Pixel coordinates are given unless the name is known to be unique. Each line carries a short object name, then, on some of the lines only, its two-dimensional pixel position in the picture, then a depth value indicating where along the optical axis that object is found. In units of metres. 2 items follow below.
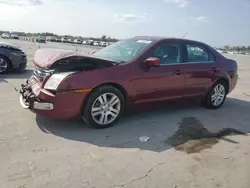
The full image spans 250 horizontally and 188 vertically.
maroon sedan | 3.09
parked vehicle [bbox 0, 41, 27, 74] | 6.71
